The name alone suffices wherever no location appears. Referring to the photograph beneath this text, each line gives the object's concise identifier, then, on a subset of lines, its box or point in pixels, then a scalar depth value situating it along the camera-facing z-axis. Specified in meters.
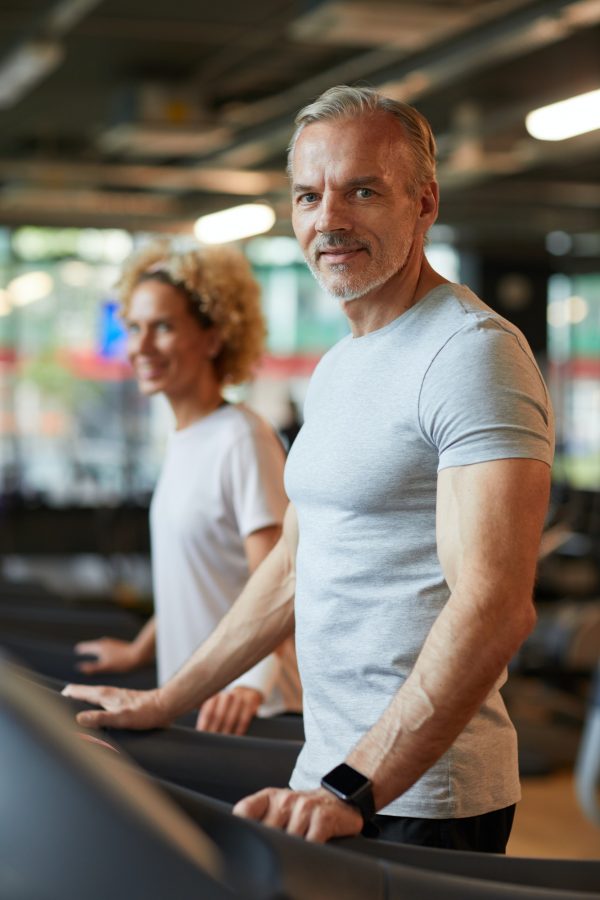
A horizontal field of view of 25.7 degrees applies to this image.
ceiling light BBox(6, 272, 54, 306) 12.59
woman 2.38
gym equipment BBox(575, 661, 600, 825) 4.04
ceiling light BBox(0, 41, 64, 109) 6.54
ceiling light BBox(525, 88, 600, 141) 6.39
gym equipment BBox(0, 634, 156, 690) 2.54
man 1.31
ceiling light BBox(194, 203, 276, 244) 10.19
